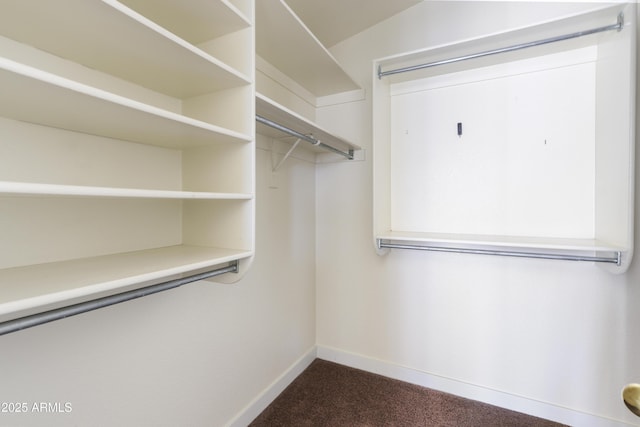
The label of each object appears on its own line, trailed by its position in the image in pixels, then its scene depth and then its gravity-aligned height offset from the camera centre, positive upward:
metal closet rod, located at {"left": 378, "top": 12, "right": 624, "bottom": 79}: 1.38 +0.89
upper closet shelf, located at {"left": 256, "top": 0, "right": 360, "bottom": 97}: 1.33 +0.91
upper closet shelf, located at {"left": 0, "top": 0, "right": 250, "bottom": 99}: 0.70 +0.50
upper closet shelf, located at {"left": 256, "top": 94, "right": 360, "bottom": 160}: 1.28 +0.46
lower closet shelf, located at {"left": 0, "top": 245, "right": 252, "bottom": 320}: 0.60 -0.17
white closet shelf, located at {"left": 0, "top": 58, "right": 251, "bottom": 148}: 0.60 +0.27
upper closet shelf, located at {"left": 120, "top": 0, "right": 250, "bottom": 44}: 0.98 +0.72
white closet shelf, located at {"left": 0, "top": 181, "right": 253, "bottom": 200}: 0.55 +0.05
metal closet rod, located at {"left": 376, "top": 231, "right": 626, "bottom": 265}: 1.44 -0.21
